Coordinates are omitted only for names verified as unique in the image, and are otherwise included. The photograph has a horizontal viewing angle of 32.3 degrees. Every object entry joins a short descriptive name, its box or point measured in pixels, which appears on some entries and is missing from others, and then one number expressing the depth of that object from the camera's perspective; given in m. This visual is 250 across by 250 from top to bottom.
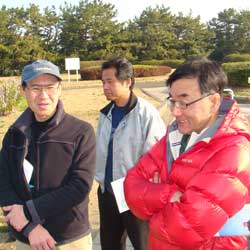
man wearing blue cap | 2.30
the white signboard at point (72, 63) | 32.94
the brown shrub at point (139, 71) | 33.59
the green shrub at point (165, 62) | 47.43
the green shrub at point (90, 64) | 41.89
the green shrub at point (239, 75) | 20.72
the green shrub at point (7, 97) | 14.17
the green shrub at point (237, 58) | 41.12
